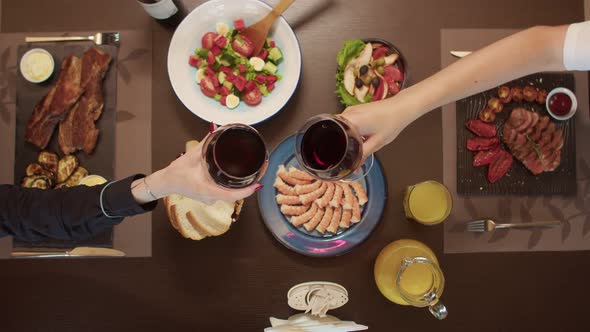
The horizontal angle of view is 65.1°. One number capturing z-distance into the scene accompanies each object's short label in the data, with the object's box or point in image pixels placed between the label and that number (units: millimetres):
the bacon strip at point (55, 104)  1720
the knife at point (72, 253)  1697
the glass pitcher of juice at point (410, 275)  1483
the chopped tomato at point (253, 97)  1684
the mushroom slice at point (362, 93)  1673
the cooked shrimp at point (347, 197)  1671
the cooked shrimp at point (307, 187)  1684
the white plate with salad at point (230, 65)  1679
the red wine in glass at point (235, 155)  1134
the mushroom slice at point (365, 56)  1690
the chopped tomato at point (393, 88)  1666
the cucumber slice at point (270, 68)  1689
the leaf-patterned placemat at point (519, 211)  1754
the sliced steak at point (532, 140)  1724
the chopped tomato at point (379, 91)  1652
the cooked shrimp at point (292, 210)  1679
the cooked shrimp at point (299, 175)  1692
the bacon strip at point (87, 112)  1718
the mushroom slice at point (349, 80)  1682
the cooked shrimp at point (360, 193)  1688
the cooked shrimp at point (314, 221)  1685
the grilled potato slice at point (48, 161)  1712
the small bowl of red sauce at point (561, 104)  1730
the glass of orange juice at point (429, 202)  1650
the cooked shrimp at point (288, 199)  1685
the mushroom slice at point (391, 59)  1695
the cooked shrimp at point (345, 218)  1678
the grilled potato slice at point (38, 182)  1685
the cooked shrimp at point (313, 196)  1680
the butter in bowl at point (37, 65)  1722
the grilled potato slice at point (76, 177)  1711
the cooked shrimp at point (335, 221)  1680
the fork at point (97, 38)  1746
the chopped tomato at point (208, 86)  1685
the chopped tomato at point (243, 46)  1688
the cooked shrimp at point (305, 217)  1684
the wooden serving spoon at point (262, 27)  1655
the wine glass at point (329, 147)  1152
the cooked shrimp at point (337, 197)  1675
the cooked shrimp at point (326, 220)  1679
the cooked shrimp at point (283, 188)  1688
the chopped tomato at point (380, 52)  1699
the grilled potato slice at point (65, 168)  1705
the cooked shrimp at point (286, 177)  1693
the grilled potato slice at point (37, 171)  1708
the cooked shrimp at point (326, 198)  1677
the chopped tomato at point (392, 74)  1683
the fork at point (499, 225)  1684
